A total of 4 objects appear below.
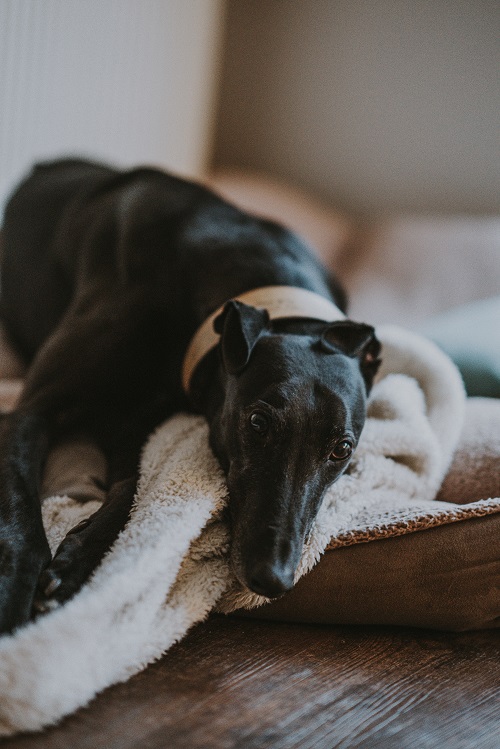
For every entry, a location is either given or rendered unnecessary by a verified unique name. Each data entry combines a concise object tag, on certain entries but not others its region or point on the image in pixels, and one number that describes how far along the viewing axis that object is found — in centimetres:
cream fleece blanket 95
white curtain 263
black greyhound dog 121
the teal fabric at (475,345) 193
